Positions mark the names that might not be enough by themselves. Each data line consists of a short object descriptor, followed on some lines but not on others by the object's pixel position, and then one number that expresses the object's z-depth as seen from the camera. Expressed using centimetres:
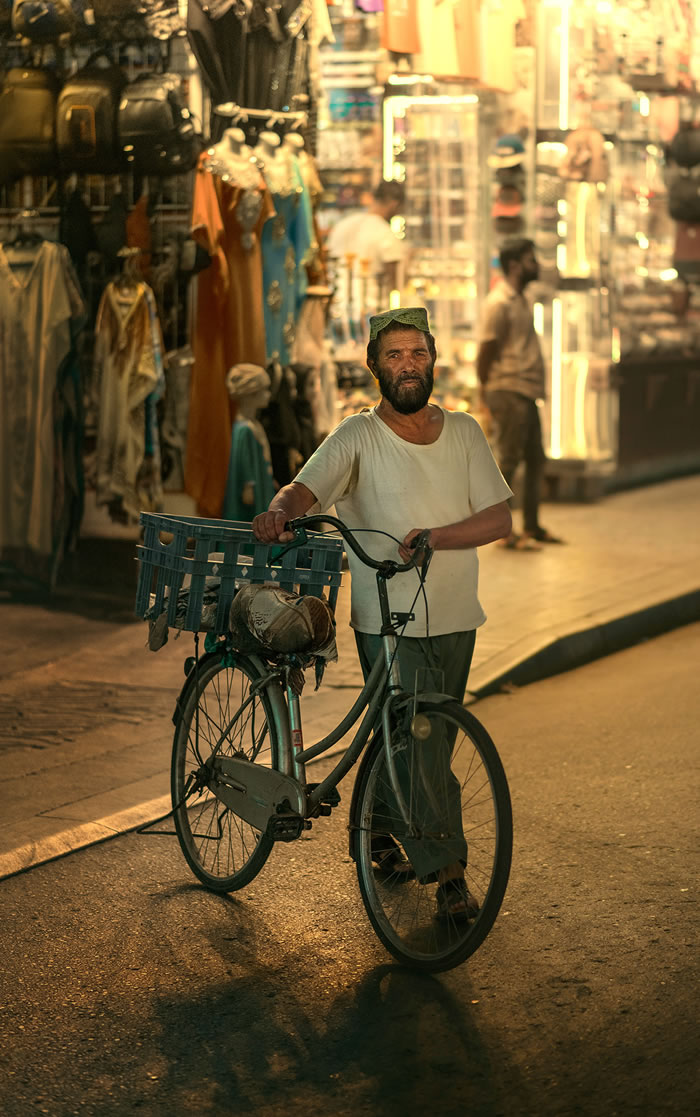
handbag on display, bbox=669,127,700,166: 1664
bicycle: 471
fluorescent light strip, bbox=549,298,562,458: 1485
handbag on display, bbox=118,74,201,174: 978
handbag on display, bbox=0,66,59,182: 1013
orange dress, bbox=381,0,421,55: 1284
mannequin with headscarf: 990
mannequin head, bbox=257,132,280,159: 1047
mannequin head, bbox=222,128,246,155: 1009
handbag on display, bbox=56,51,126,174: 993
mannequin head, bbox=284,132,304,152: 1068
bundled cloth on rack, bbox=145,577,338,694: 488
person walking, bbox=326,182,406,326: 1267
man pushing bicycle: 497
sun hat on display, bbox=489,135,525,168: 1414
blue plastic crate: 497
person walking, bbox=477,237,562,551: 1250
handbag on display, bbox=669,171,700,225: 1673
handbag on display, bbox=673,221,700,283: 1709
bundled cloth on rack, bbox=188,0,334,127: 1002
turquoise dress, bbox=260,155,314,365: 1062
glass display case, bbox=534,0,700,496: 1450
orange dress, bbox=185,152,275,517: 1006
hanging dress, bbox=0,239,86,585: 1001
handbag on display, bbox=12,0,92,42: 996
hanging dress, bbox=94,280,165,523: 977
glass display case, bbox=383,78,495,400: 1407
